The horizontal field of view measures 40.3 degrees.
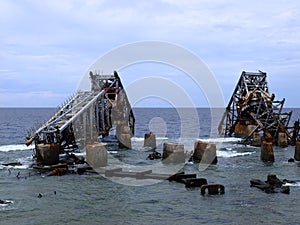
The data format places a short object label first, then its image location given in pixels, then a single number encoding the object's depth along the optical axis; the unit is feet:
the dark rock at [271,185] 88.71
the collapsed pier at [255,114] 186.47
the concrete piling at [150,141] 188.14
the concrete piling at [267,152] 134.72
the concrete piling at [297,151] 133.41
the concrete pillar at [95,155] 118.73
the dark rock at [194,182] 94.32
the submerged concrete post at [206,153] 128.06
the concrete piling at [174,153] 130.72
